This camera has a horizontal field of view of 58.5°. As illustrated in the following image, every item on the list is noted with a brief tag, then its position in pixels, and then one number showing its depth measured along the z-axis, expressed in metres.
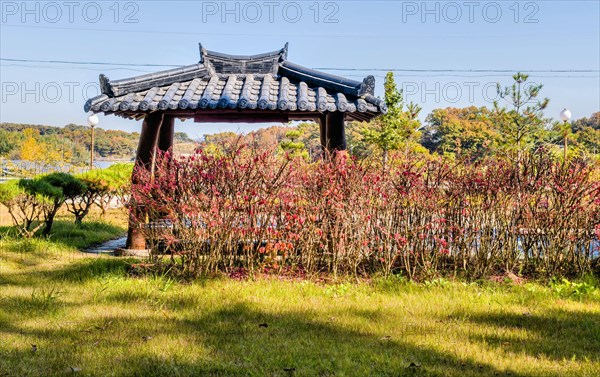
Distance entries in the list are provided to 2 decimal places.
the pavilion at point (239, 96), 7.10
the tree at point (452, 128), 47.97
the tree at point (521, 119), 24.17
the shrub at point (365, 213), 5.74
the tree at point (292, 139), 23.34
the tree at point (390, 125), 32.09
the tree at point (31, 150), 29.05
